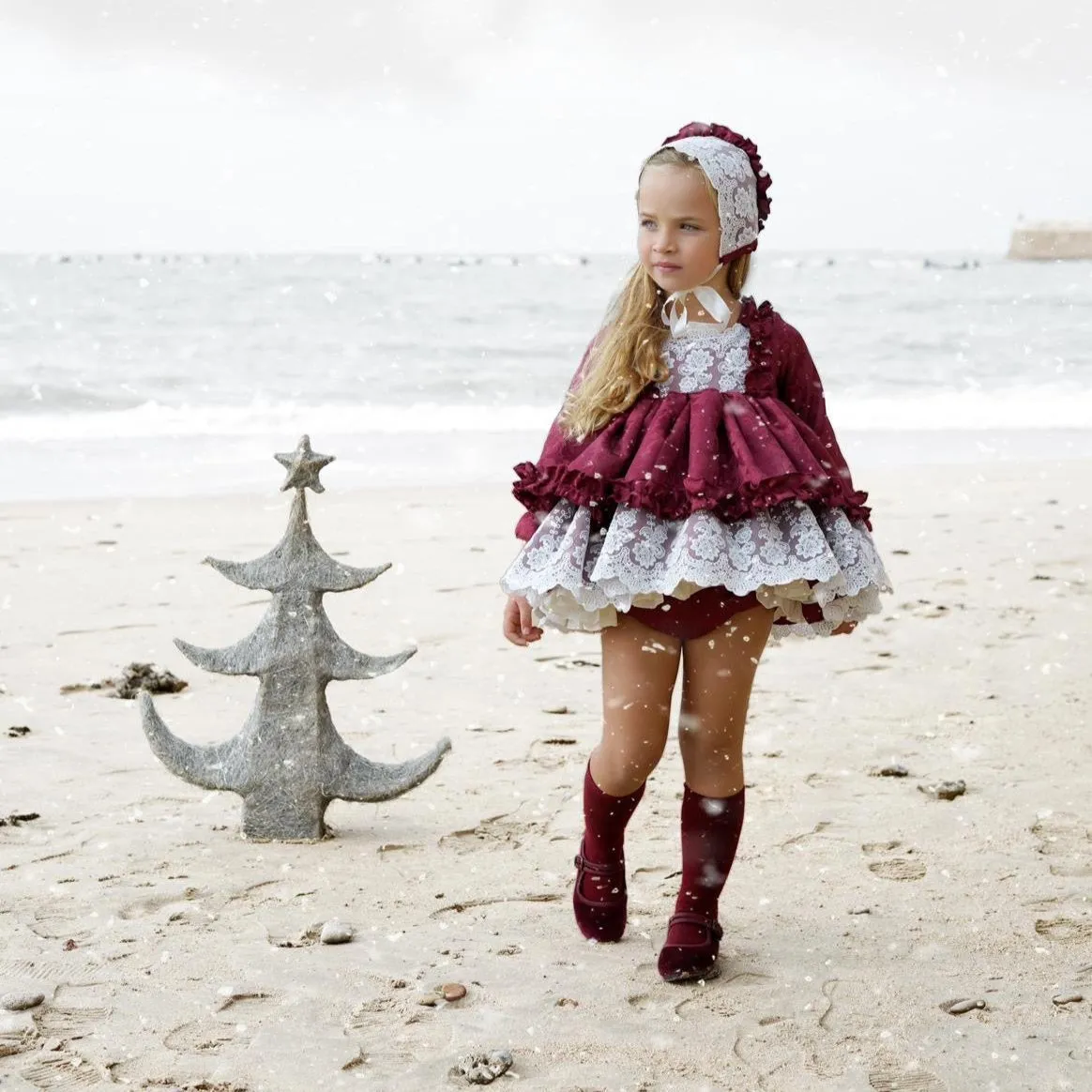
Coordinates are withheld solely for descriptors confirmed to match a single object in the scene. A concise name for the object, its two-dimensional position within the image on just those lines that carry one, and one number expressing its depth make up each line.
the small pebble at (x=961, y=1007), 2.72
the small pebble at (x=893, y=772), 4.10
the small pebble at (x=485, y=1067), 2.45
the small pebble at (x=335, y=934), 3.04
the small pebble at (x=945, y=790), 3.89
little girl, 2.75
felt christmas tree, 3.63
